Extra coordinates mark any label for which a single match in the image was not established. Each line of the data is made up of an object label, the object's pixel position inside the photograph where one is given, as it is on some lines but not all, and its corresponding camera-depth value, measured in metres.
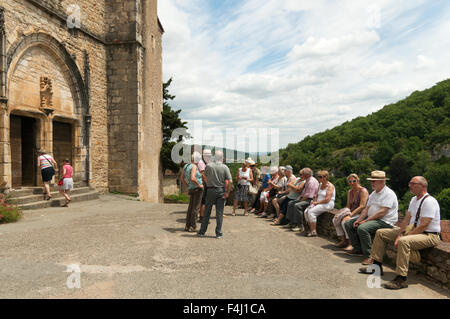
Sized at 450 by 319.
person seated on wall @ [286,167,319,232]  6.93
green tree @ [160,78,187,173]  19.58
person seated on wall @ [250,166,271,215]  9.06
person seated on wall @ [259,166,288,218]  8.26
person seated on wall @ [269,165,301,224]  7.59
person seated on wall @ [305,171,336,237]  6.45
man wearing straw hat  4.76
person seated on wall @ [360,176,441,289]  3.87
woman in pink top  9.45
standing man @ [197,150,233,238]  5.91
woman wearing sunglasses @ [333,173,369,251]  5.44
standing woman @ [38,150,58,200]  9.12
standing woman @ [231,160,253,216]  8.67
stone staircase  8.54
